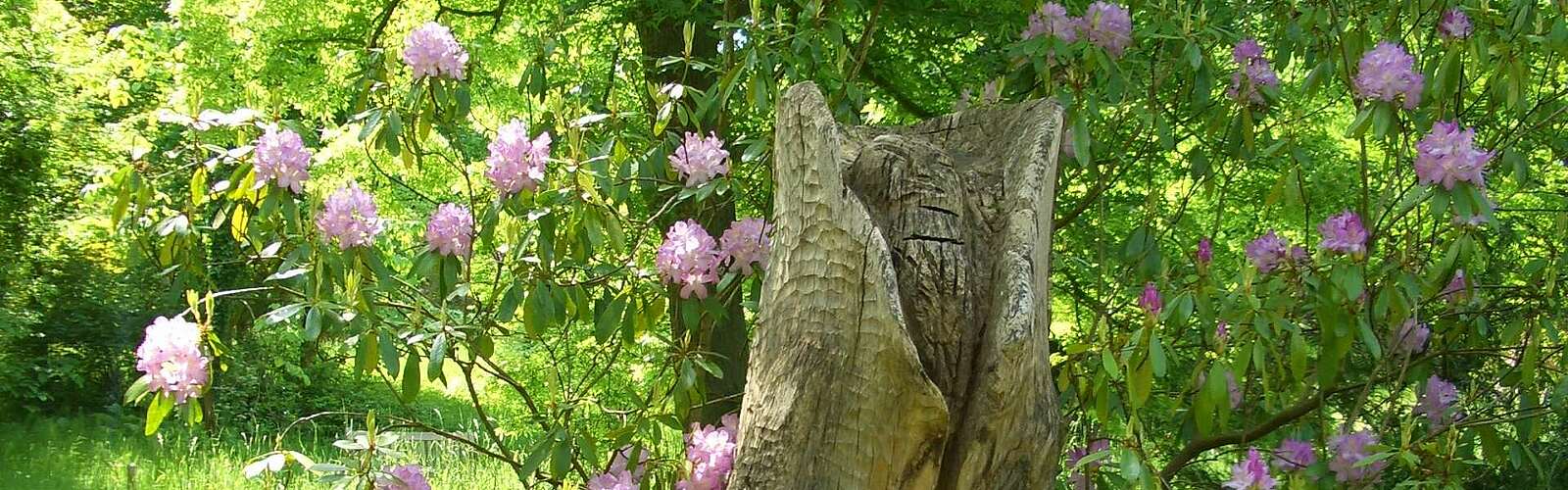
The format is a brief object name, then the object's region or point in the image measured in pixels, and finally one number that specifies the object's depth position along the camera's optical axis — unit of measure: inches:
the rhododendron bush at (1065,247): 92.8
